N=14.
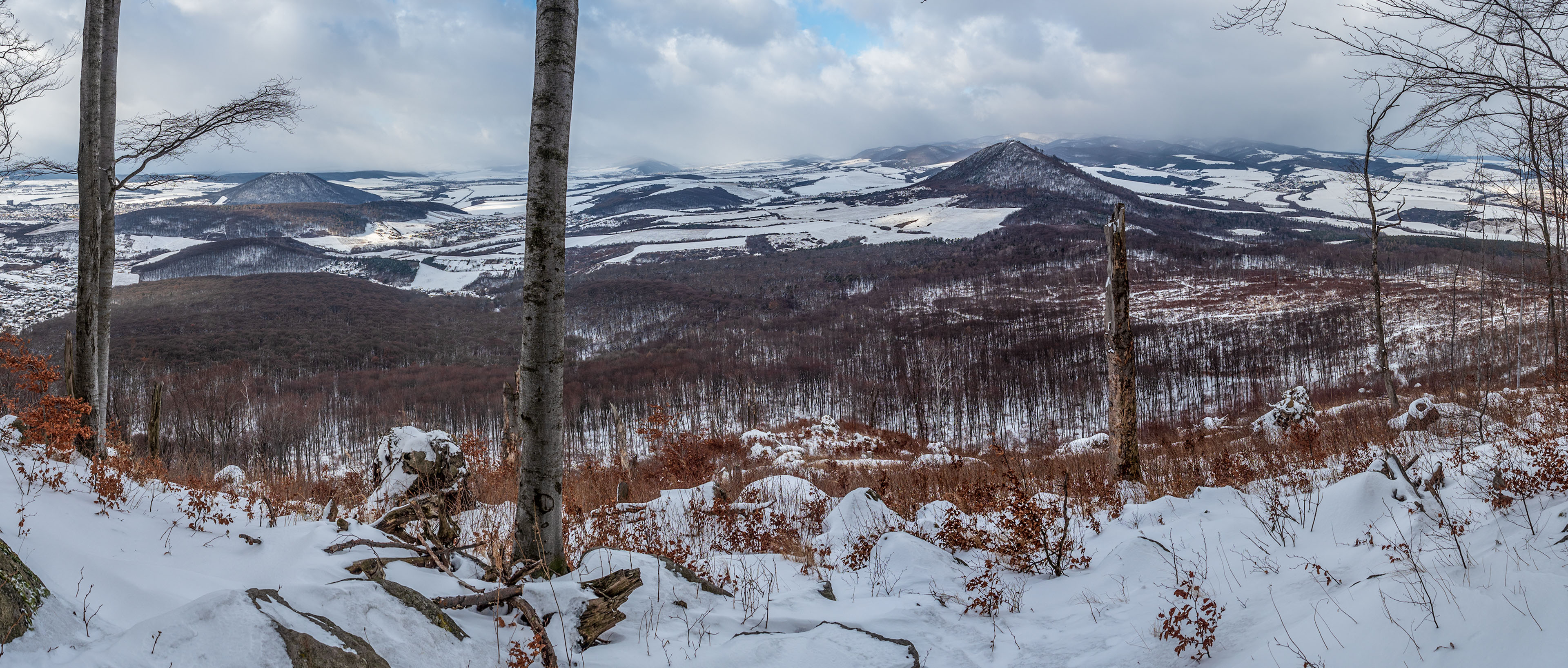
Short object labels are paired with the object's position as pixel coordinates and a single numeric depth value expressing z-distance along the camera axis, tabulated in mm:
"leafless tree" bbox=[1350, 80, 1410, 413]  14000
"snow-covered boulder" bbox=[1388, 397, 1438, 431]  11508
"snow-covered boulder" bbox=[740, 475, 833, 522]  8516
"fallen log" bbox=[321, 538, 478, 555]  4125
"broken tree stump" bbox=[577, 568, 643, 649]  3691
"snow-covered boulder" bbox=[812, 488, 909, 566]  6273
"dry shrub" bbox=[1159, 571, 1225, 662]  3734
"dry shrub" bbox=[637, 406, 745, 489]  14281
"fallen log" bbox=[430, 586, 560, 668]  3461
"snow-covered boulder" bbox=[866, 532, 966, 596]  5270
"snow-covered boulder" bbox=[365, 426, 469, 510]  8094
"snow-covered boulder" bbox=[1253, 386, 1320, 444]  17078
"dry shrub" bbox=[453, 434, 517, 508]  9484
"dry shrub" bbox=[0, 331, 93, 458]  6289
